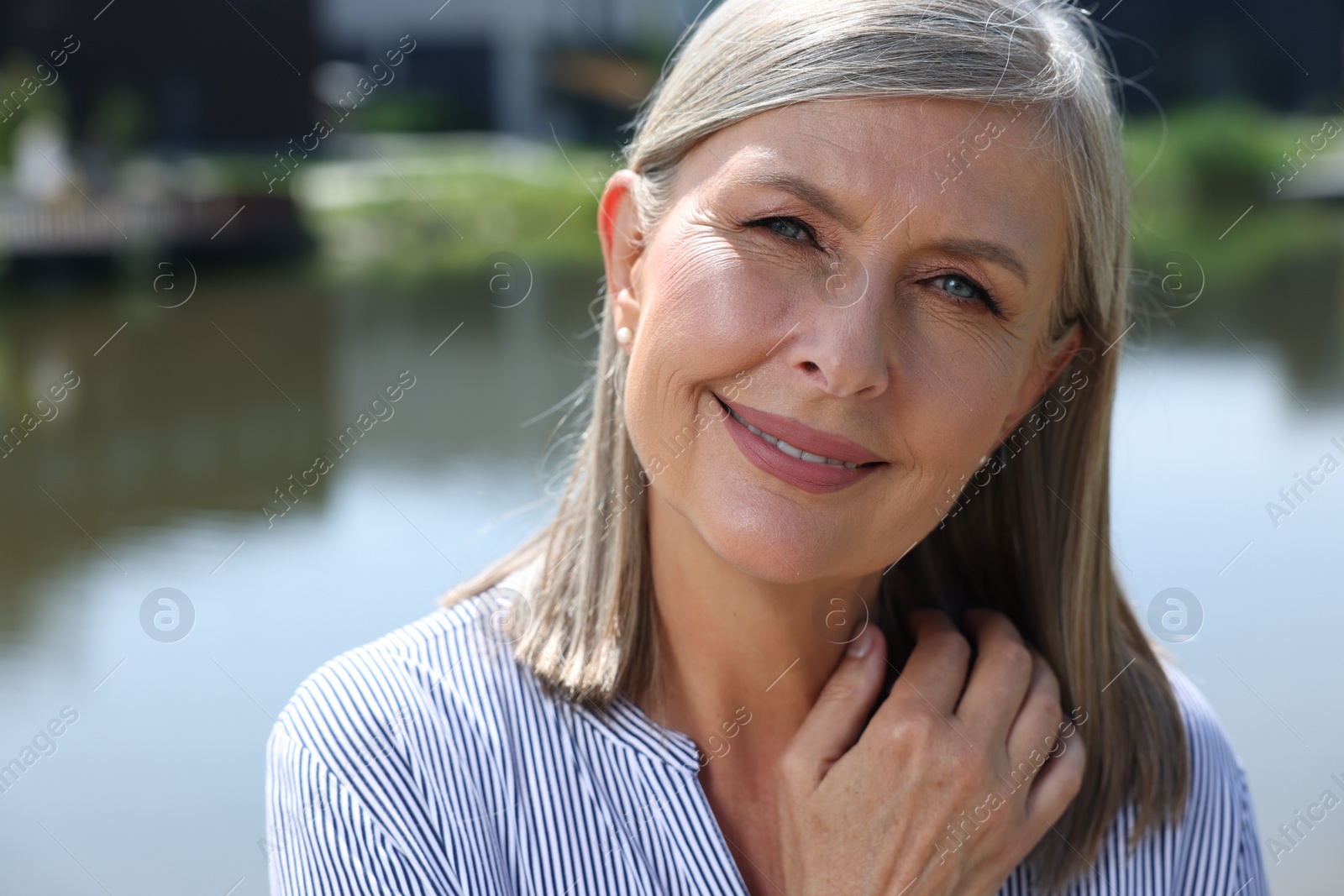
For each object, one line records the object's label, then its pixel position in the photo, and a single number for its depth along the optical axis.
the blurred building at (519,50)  24.26
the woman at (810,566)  0.89
